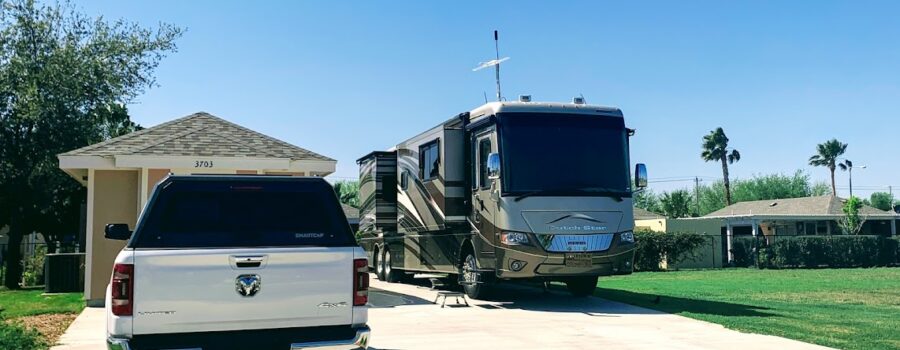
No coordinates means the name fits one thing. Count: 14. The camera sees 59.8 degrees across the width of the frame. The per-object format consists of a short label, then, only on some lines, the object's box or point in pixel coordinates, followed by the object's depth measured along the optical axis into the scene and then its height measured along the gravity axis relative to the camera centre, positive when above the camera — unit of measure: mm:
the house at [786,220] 36344 +633
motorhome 13164 +752
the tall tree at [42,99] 22125 +4104
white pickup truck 5648 -240
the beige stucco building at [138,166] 14094 +1359
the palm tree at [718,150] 66250 +6989
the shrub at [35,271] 22531 -831
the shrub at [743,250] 34806 -799
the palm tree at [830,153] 75938 +7558
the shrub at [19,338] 8891 -1141
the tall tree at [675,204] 50144 +1863
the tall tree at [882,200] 97725 +3883
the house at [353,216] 44712 +1263
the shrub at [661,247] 31250 -569
